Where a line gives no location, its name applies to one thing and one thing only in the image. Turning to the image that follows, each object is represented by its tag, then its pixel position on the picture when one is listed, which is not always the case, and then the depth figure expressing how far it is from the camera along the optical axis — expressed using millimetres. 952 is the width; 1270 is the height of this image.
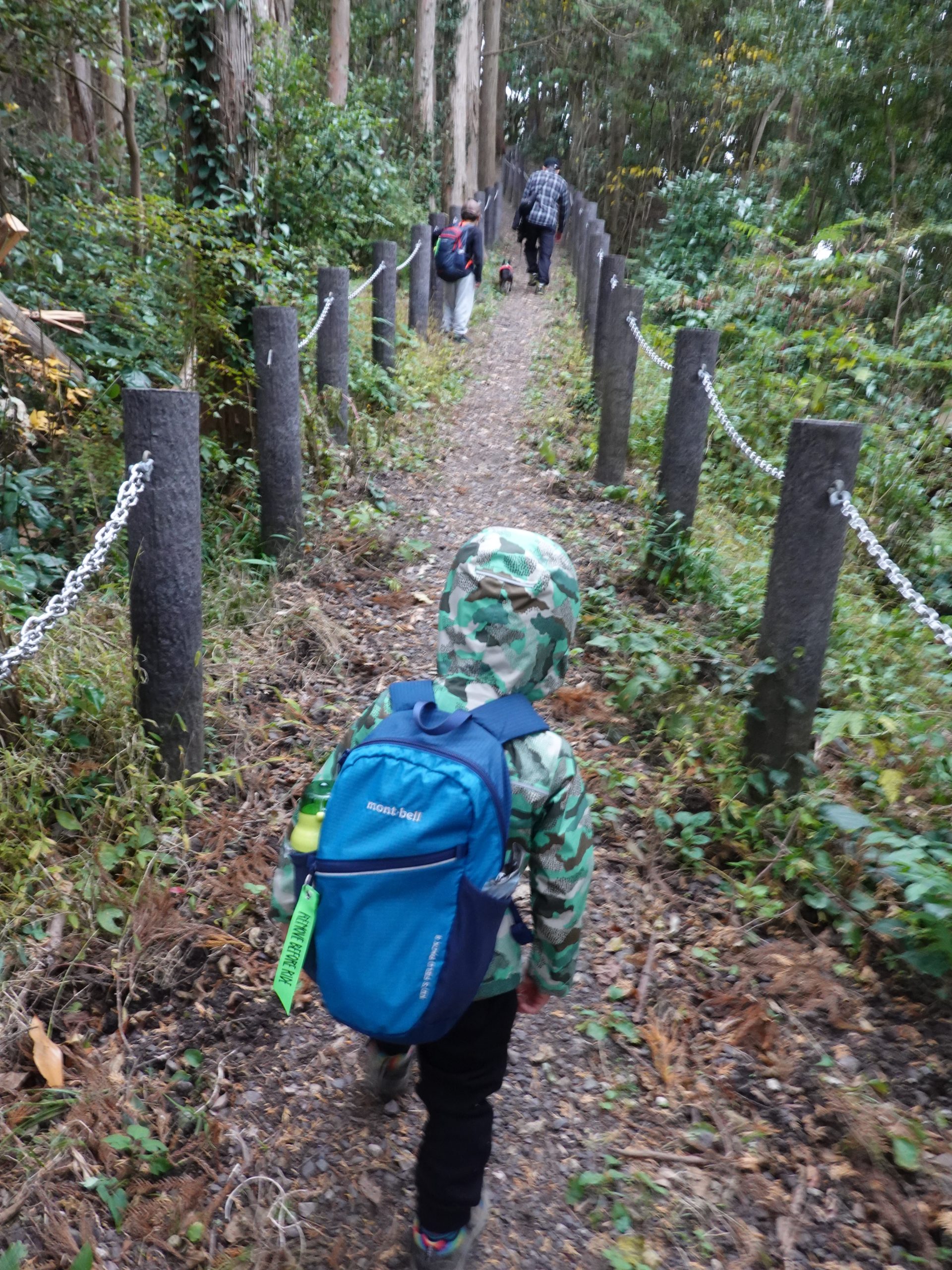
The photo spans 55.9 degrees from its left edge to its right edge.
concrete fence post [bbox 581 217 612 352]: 10570
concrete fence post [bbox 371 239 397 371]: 7910
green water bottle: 1731
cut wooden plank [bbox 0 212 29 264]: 4977
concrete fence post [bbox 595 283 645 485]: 6461
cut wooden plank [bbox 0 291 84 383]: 5180
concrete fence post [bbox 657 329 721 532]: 4859
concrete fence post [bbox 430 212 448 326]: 11781
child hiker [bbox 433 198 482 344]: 11203
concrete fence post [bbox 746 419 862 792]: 3045
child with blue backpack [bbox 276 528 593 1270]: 1597
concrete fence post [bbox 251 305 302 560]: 4633
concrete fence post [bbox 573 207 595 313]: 12625
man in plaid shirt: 14930
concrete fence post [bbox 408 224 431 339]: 9961
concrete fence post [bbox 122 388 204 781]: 2859
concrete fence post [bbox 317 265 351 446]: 6145
